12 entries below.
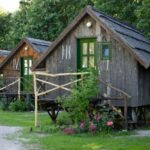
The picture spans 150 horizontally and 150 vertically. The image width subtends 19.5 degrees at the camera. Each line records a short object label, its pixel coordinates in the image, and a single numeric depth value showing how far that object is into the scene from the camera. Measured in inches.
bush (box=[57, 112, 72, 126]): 809.8
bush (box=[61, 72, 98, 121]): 727.7
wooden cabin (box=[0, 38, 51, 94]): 1253.7
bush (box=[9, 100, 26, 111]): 1187.9
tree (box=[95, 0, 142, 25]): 1310.3
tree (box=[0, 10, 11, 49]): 2437.0
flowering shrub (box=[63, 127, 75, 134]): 700.4
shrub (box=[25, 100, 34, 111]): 1198.9
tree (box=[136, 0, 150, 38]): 1108.9
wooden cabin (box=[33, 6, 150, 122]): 791.1
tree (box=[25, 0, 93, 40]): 1854.1
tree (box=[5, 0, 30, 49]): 1931.5
